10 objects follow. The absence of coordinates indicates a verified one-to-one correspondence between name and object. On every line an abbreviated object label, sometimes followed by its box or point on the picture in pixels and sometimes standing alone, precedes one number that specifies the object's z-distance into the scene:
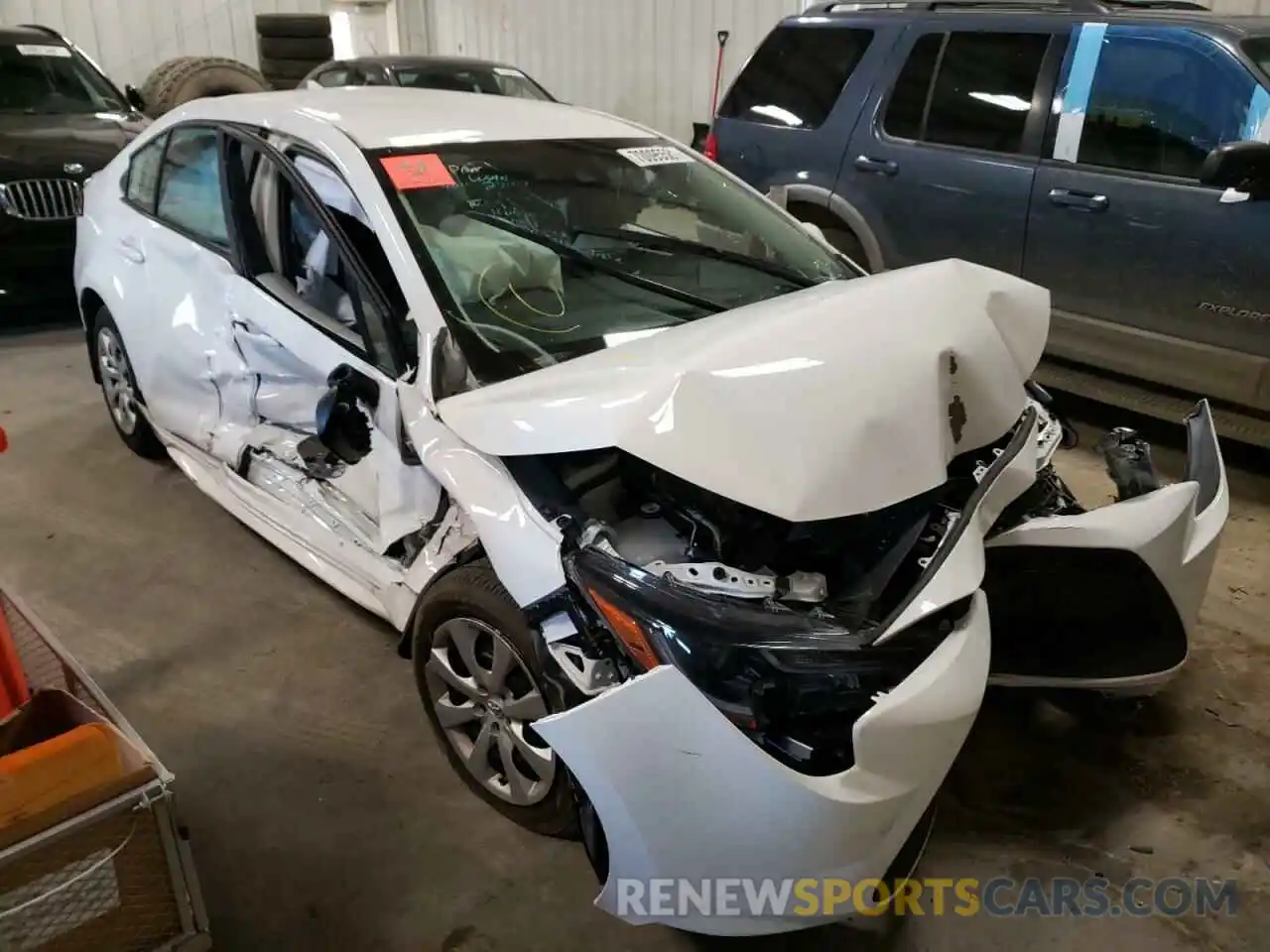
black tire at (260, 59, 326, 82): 10.73
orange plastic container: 1.55
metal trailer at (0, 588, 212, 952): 1.56
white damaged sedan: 1.67
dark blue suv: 3.67
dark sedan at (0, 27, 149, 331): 5.59
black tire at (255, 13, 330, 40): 10.57
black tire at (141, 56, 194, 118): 8.58
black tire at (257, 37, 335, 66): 10.65
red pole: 7.95
